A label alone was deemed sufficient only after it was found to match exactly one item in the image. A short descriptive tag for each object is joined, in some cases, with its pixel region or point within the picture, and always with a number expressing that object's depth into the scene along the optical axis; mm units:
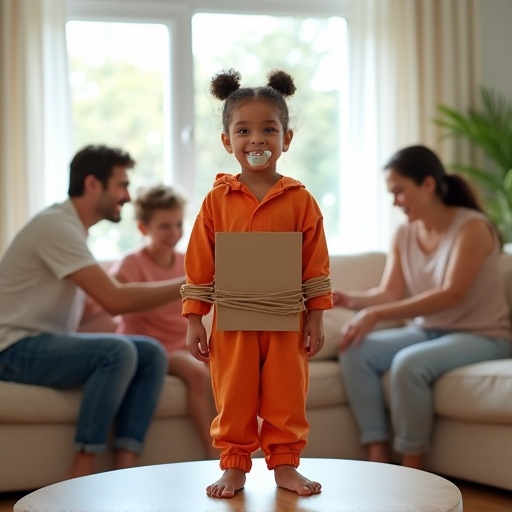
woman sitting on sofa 3146
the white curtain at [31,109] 4430
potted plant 4840
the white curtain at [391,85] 5016
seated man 2990
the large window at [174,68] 4824
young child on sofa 3533
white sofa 2967
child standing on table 1912
